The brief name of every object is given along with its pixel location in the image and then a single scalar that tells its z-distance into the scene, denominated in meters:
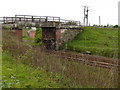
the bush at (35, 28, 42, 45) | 37.85
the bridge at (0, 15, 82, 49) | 25.80
